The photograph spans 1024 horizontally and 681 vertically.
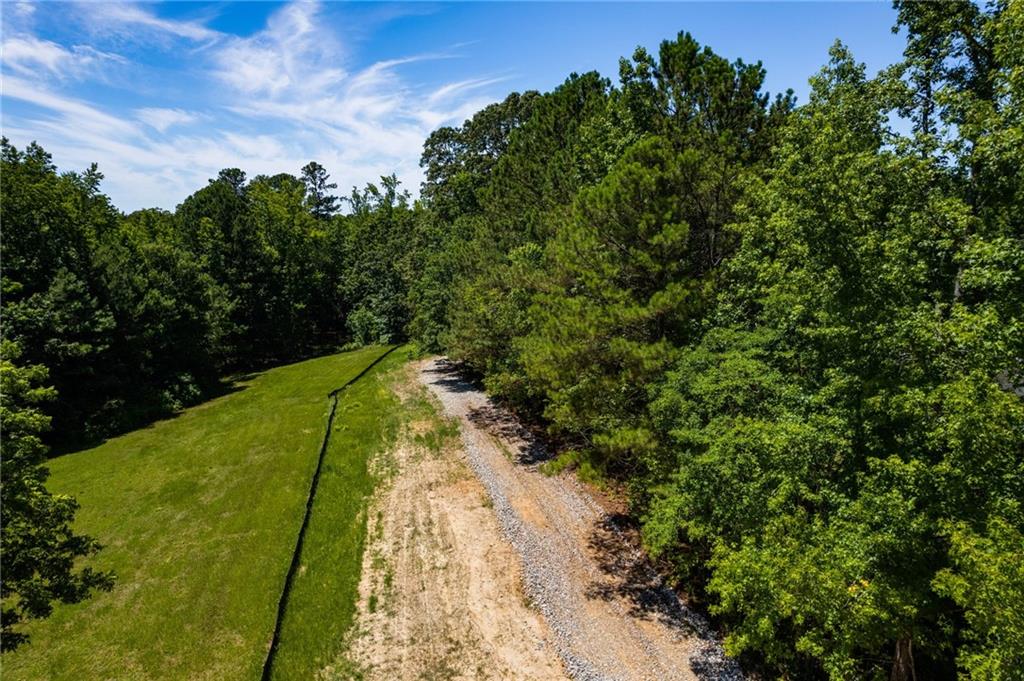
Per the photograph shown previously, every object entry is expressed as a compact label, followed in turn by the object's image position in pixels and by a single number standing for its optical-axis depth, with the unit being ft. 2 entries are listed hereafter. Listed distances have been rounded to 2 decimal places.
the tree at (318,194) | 332.60
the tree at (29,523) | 30.91
